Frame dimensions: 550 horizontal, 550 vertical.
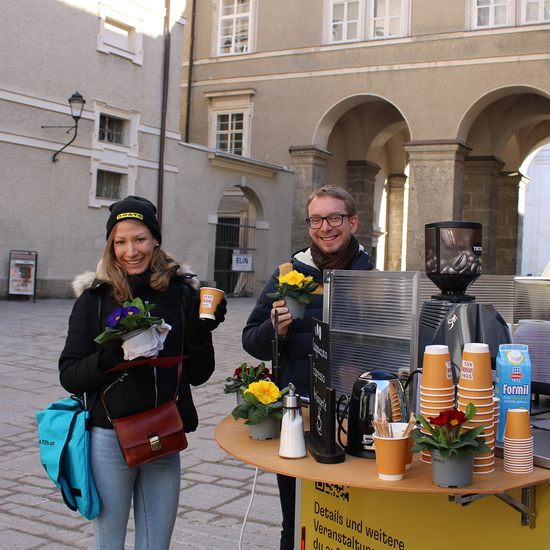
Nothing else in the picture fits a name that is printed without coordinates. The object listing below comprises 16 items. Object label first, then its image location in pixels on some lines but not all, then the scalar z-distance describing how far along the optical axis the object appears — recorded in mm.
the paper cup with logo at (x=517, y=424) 2217
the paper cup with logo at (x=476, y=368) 2242
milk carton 2375
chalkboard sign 2307
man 3098
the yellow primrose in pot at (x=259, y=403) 2529
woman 2646
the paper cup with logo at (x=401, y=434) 2186
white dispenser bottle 2355
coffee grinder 2592
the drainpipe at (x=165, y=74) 20188
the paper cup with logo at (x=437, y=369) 2254
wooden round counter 2076
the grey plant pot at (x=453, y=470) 2045
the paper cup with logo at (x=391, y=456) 2113
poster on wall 16094
